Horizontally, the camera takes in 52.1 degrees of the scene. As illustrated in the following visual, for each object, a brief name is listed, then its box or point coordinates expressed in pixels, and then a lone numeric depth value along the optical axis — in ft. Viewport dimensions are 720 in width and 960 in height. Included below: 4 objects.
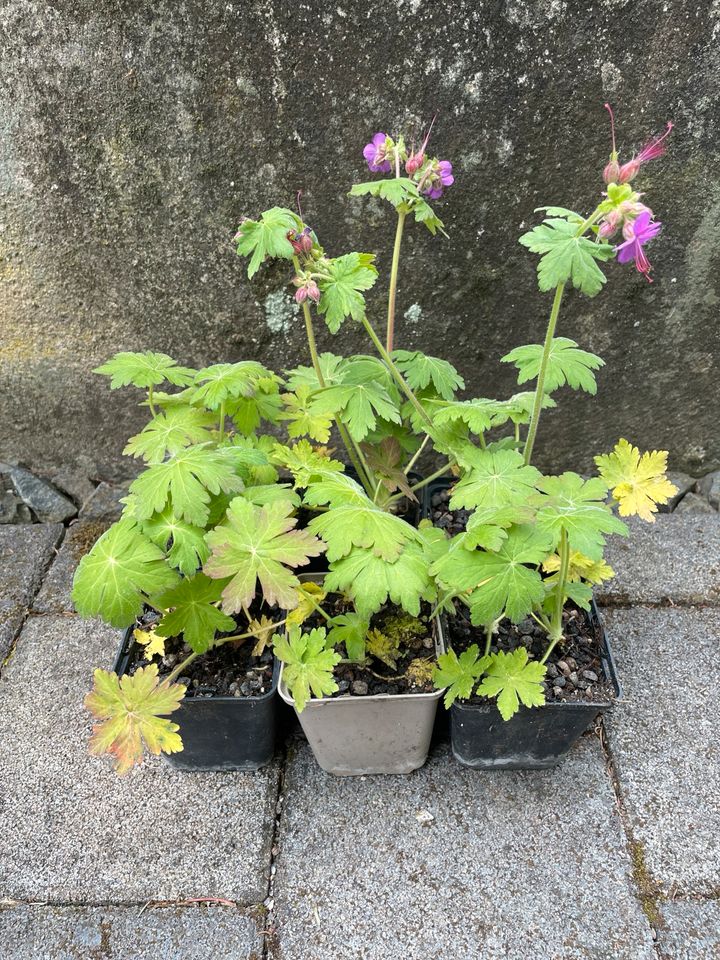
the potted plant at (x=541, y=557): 1.09
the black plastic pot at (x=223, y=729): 1.37
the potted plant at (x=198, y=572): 1.19
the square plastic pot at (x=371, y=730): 1.34
